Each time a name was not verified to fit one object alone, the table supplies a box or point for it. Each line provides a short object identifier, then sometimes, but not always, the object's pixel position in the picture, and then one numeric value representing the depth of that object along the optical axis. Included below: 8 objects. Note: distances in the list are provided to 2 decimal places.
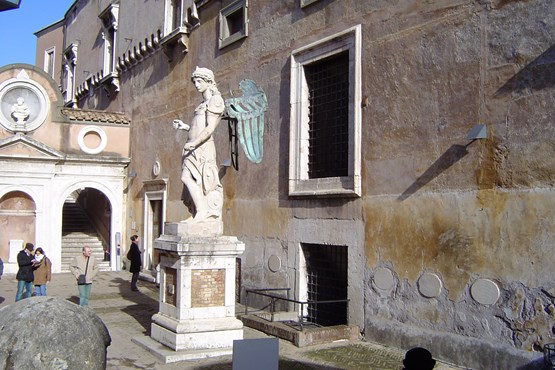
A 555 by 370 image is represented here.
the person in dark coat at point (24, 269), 13.27
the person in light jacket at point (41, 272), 13.13
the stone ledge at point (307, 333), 10.48
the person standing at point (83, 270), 12.59
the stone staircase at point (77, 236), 22.98
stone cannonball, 4.86
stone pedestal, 9.87
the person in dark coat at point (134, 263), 17.24
